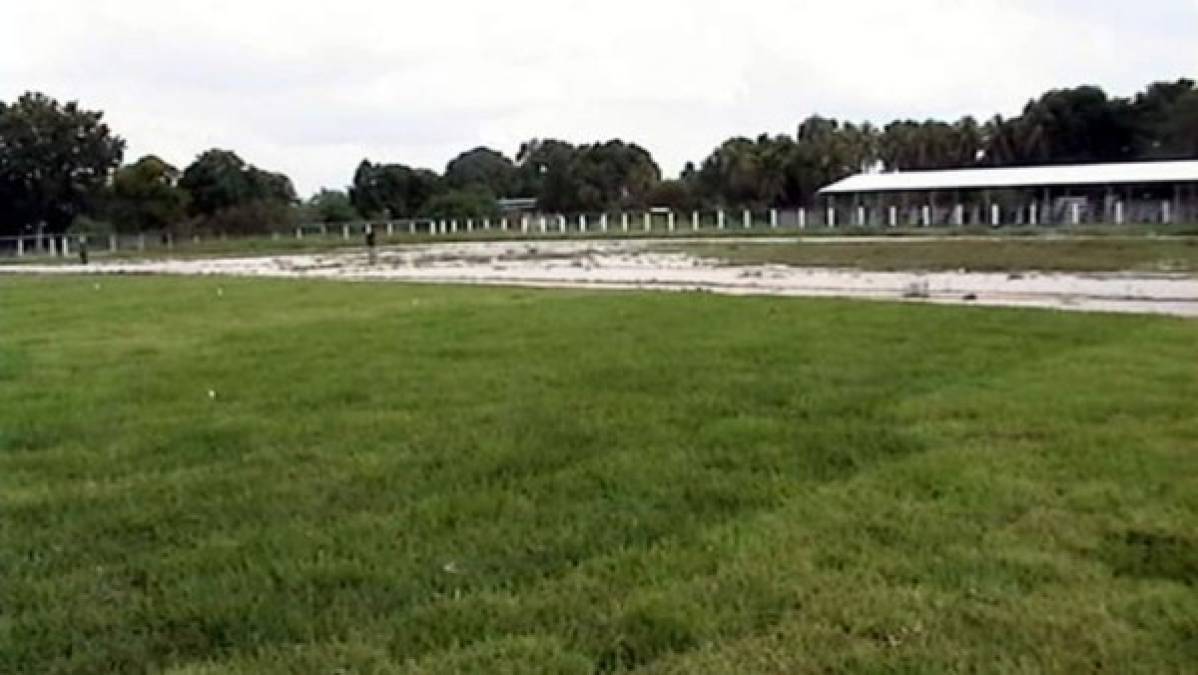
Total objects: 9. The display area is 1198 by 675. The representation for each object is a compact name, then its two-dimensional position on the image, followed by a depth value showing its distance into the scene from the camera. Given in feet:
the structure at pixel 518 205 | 255.62
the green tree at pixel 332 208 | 230.89
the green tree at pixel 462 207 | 230.27
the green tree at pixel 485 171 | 312.50
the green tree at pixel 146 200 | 212.84
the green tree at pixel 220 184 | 223.92
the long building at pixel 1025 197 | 167.53
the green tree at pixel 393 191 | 253.85
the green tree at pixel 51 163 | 209.97
